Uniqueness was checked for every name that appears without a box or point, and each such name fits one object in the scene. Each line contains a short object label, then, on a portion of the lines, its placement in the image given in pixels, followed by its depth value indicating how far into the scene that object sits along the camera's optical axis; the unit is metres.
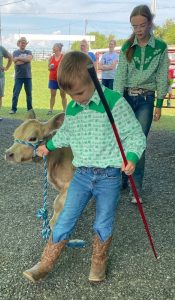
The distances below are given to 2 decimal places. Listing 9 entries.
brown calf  2.88
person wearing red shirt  9.75
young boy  2.25
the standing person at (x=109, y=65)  10.25
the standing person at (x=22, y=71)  9.78
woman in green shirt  3.63
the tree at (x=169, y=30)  52.64
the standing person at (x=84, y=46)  9.86
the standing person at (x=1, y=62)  8.69
